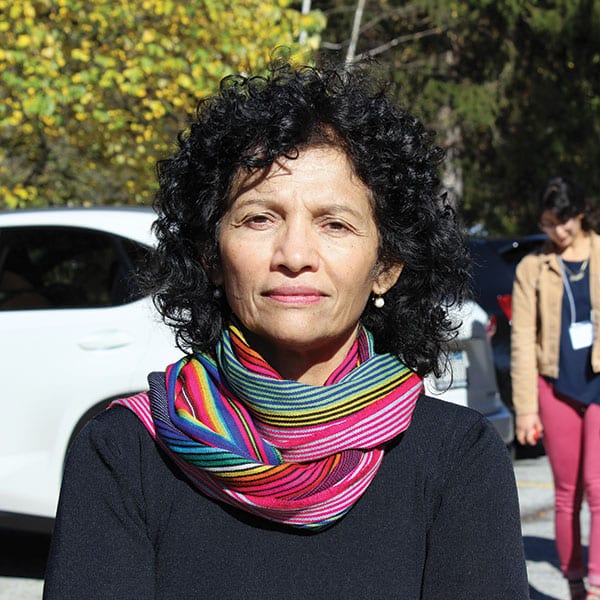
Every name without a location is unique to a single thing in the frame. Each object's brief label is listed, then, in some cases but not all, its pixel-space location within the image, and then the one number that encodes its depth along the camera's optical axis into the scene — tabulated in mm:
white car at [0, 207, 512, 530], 5590
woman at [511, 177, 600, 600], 5203
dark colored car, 8492
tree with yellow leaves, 9219
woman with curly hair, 1869
